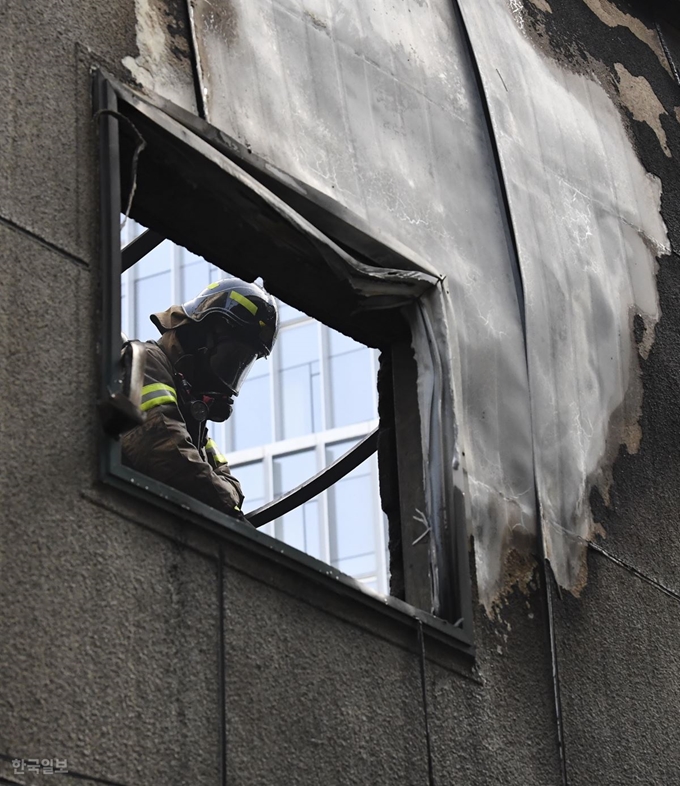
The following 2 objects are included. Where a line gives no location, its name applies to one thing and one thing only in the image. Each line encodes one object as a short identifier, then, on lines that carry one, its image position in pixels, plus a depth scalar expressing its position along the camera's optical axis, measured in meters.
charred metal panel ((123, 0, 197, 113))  9.92
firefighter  12.88
